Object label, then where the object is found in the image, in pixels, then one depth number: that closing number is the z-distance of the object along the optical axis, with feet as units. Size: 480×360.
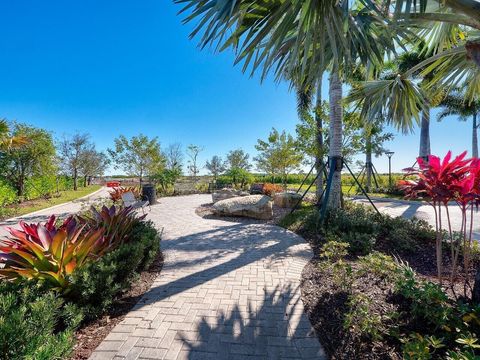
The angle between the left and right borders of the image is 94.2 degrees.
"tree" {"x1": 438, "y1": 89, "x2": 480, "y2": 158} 62.34
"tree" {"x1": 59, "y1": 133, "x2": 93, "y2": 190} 80.53
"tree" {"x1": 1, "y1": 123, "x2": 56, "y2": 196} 43.93
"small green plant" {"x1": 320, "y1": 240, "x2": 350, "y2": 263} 11.37
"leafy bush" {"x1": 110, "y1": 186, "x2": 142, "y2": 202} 35.07
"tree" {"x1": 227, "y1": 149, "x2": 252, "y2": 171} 108.06
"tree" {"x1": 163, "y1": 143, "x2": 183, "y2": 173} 115.08
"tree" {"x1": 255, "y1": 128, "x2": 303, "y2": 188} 49.01
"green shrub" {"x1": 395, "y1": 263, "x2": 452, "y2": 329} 6.95
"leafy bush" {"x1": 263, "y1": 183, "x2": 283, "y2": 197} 46.34
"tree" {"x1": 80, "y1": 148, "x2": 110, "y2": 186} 87.84
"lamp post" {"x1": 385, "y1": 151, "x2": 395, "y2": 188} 61.67
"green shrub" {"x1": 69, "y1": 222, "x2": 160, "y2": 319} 8.14
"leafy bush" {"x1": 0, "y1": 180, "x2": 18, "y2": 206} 34.92
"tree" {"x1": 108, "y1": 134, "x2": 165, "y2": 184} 50.98
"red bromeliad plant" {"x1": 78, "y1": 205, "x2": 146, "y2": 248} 12.86
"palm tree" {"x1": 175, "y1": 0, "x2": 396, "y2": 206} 8.11
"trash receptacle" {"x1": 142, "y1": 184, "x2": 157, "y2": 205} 40.98
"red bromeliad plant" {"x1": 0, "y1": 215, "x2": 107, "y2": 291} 8.38
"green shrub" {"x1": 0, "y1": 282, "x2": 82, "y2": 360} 4.89
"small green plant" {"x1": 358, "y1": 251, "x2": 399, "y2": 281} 9.80
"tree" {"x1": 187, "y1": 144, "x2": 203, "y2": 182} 89.10
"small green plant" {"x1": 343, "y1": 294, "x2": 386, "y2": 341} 6.80
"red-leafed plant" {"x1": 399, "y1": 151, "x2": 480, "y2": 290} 8.21
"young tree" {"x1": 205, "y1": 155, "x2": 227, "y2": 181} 110.63
